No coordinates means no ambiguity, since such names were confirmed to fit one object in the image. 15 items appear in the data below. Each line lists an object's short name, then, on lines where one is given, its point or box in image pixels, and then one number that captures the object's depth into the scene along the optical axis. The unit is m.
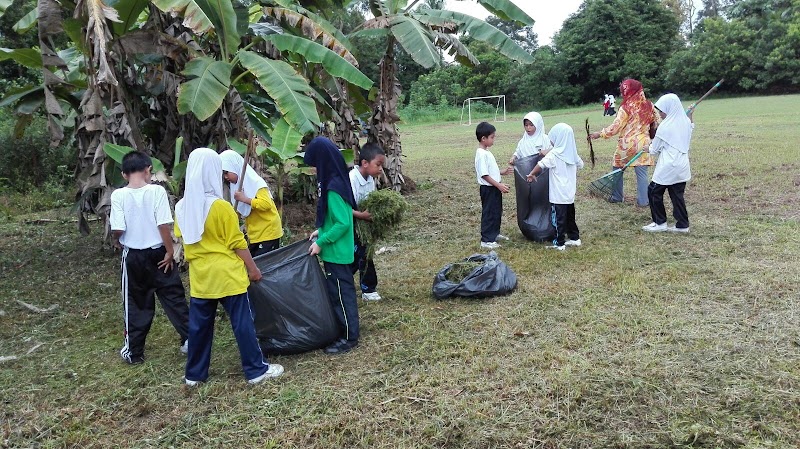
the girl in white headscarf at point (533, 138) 6.89
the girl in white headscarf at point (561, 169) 6.44
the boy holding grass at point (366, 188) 4.68
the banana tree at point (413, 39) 8.54
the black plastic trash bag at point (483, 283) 5.25
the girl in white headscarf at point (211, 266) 3.56
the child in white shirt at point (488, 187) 6.53
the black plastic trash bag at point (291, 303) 4.11
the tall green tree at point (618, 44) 36.94
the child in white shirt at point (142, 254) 4.14
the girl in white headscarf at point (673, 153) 6.88
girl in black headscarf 4.12
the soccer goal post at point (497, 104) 36.29
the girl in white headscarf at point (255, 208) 4.92
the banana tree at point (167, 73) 6.07
